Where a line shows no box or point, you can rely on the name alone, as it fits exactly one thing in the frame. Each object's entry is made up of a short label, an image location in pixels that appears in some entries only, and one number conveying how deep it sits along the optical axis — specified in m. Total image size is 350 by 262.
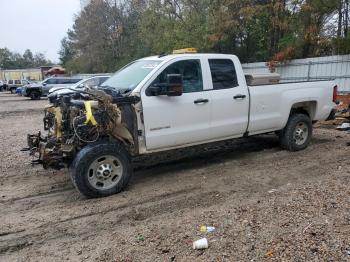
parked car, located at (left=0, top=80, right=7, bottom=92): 54.16
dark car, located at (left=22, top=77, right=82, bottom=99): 30.83
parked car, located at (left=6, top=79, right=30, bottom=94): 47.78
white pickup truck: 5.56
